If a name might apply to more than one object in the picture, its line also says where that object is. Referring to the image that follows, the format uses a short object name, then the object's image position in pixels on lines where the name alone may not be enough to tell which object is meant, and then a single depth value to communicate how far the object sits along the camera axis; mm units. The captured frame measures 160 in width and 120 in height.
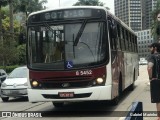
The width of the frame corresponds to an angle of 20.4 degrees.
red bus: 12234
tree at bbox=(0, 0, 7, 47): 52653
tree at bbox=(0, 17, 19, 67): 44594
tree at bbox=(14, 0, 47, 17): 62688
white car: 18109
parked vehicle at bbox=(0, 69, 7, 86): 22862
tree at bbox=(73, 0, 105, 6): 83944
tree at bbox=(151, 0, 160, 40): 30581
